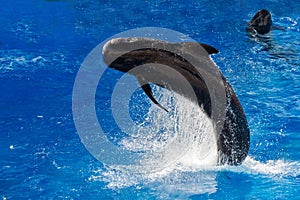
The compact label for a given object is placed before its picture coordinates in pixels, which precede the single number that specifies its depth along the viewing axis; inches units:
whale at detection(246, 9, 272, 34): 868.6
